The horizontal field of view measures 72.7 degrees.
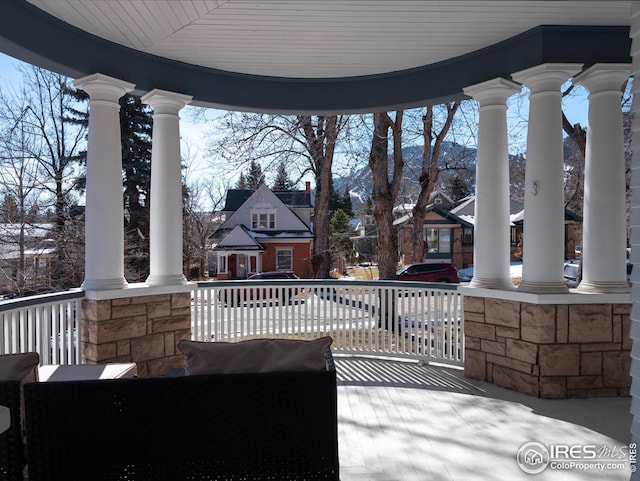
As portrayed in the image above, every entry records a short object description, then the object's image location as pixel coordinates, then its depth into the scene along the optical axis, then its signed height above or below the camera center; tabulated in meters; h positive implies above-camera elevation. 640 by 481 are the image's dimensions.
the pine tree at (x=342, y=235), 20.61 +0.27
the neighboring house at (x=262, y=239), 19.98 +0.10
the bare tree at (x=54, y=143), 12.79 +3.13
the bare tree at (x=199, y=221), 19.61 +0.97
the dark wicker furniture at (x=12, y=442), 1.64 -0.77
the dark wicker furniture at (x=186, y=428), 1.69 -0.74
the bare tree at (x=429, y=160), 11.31 +2.18
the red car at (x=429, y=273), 14.52 -1.13
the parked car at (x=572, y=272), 11.44 -0.89
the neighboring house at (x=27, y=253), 11.97 -0.33
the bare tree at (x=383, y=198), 8.94 +0.90
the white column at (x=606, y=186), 4.00 +0.49
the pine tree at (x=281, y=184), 22.49 +3.20
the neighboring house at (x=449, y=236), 23.42 +0.24
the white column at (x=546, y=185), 4.02 +0.51
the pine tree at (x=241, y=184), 26.73 +3.63
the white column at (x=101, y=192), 4.26 +0.49
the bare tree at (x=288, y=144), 11.35 +2.62
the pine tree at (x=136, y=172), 15.05 +2.47
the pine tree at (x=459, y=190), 28.65 +3.50
